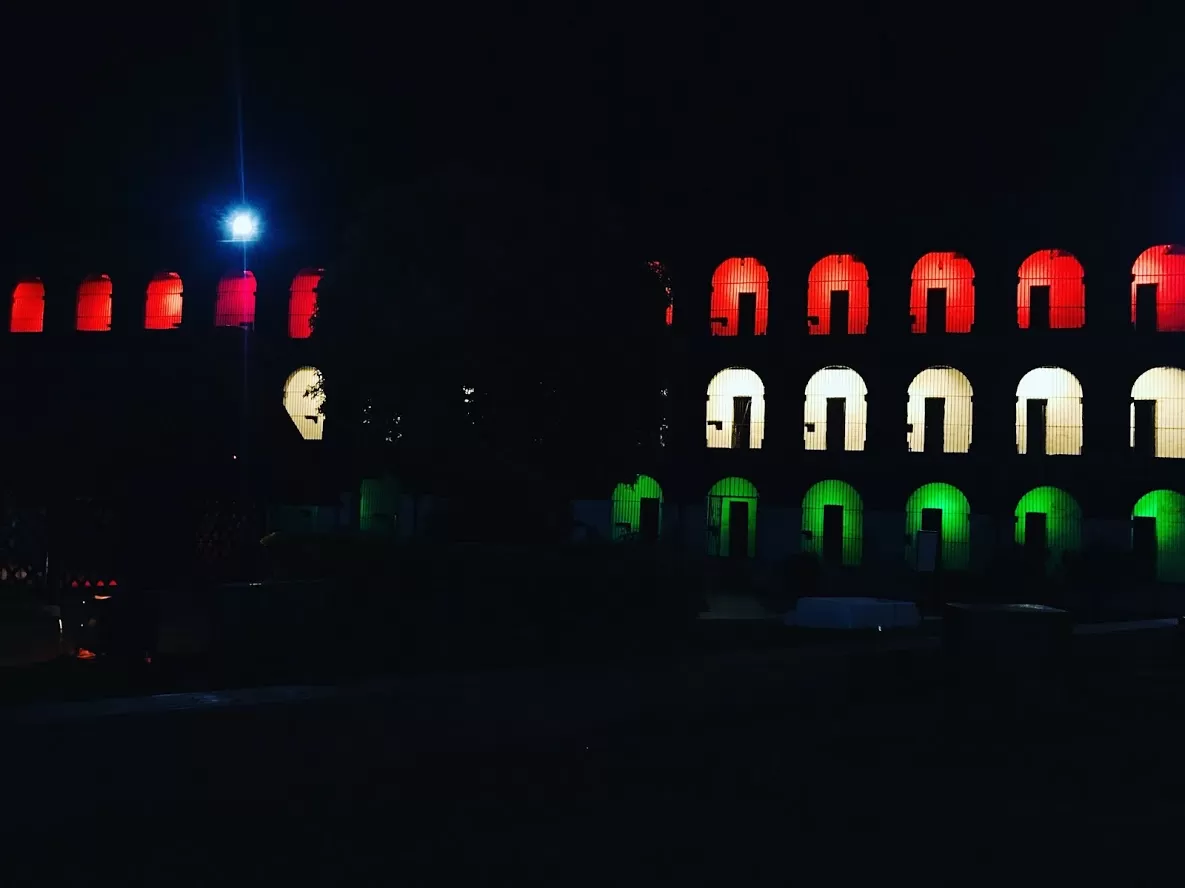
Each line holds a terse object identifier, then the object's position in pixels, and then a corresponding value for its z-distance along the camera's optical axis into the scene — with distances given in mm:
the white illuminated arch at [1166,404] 43062
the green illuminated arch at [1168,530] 42938
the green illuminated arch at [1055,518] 44344
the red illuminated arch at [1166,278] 43250
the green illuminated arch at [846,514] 46562
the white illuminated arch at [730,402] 48000
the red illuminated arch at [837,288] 46594
